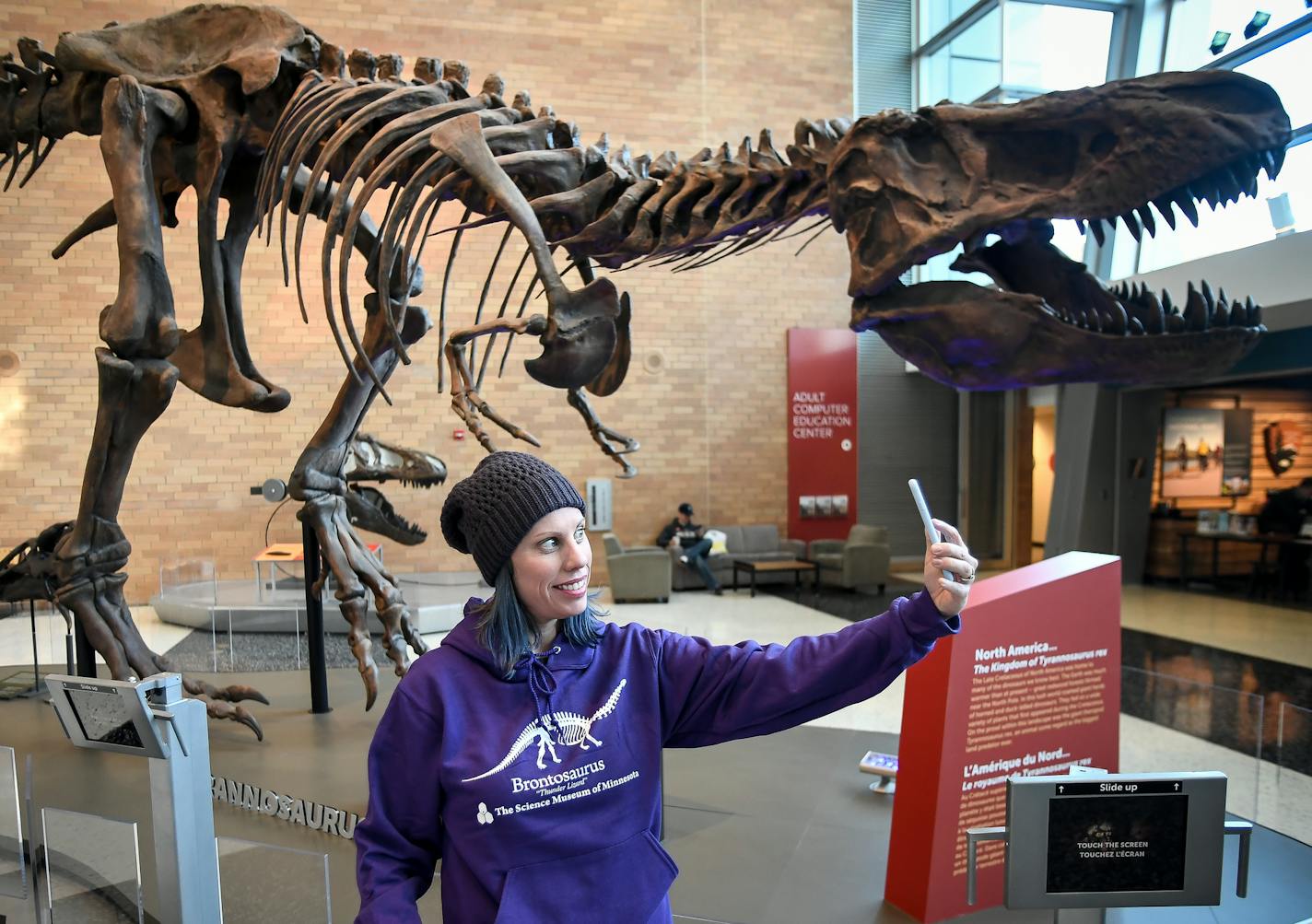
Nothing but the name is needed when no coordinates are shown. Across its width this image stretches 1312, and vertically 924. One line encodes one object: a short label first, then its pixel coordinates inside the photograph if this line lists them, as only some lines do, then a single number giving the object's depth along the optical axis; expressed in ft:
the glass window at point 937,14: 37.22
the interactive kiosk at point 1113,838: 5.79
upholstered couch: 36.32
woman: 4.43
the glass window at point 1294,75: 22.44
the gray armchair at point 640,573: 31.78
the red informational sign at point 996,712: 9.14
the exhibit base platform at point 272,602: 26.78
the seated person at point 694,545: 34.32
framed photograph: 33.86
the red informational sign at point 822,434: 38.55
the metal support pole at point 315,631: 14.85
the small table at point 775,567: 33.32
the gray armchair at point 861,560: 34.42
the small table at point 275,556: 27.09
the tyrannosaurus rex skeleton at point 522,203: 7.35
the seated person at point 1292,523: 30.32
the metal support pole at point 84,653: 13.17
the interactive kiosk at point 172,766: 6.89
